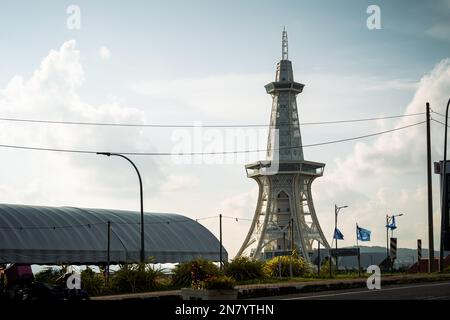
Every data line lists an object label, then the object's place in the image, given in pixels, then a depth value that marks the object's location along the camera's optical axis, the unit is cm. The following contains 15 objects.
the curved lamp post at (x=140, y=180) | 4416
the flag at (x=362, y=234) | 6900
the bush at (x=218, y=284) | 2669
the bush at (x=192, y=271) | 3788
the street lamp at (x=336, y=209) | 7200
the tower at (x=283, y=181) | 15850
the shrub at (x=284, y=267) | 4984
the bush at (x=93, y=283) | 3474
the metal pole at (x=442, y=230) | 4699
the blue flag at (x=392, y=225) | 7150
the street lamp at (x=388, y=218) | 7310
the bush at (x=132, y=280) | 3584
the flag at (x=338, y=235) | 7162
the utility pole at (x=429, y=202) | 4738
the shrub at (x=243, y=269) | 4334
